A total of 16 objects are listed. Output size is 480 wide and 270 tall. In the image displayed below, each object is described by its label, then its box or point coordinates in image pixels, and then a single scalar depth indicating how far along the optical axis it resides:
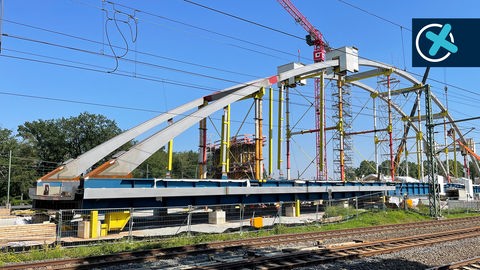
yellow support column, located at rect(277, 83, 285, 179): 38.00
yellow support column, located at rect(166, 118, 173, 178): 25.83
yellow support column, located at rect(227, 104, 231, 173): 31.01
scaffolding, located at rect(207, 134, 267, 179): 38.19
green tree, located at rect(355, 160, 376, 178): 134.95
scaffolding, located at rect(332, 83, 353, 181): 41.29
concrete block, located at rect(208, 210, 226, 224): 24.58
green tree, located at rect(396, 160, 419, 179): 137.93
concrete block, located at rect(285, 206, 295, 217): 29.96
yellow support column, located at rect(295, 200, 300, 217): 29.58
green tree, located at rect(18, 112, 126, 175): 78.00
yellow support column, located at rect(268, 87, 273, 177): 32.34
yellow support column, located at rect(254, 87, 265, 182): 30.12
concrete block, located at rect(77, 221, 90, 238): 18.08
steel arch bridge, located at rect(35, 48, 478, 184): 21.44
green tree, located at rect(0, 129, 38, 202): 66.06
